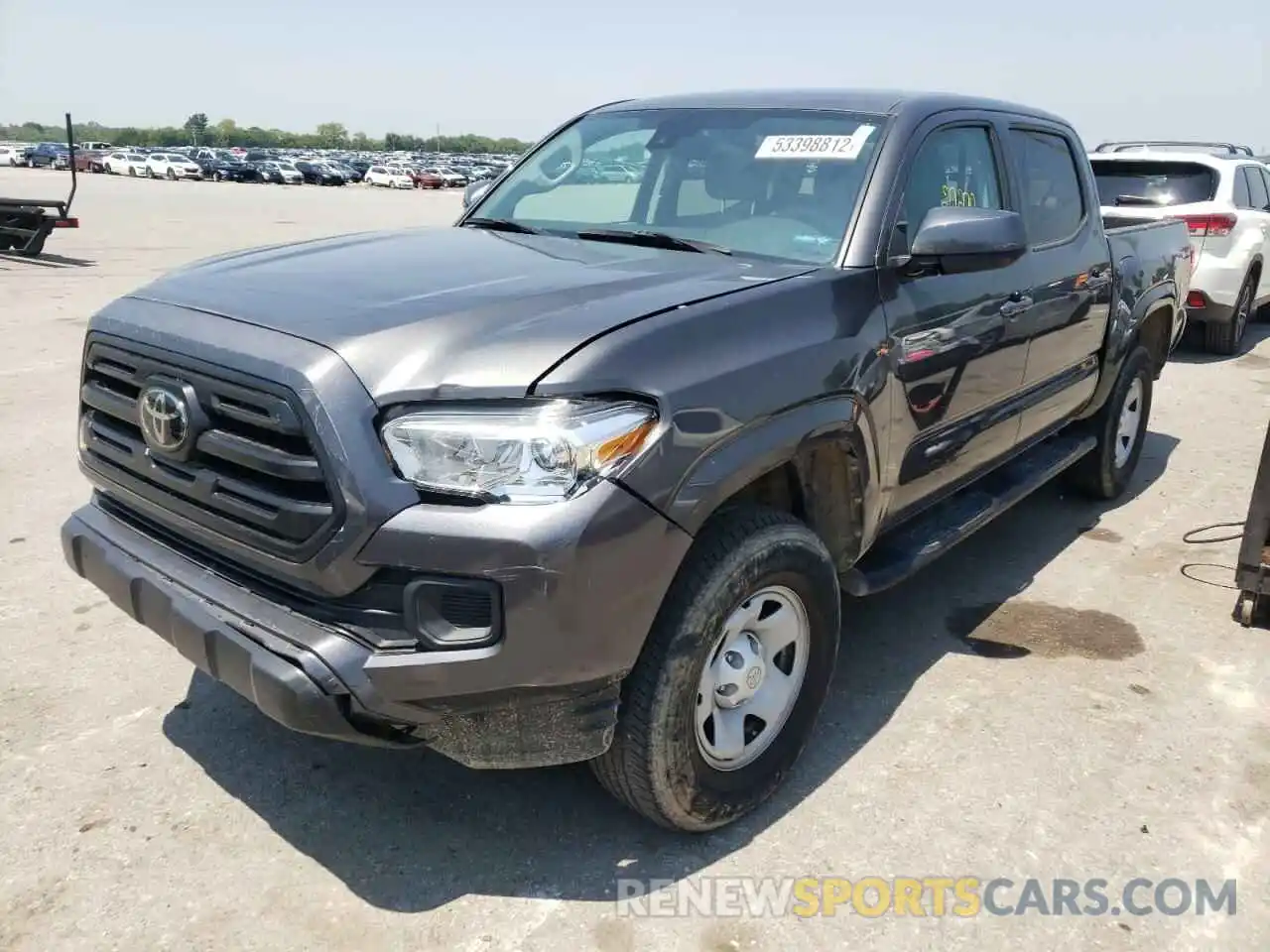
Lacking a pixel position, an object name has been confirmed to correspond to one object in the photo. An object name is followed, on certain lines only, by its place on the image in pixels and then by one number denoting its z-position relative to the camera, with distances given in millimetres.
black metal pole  13938
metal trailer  14922
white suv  9328
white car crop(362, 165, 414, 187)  55750
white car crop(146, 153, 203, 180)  55031
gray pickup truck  2203
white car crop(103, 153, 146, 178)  57156
